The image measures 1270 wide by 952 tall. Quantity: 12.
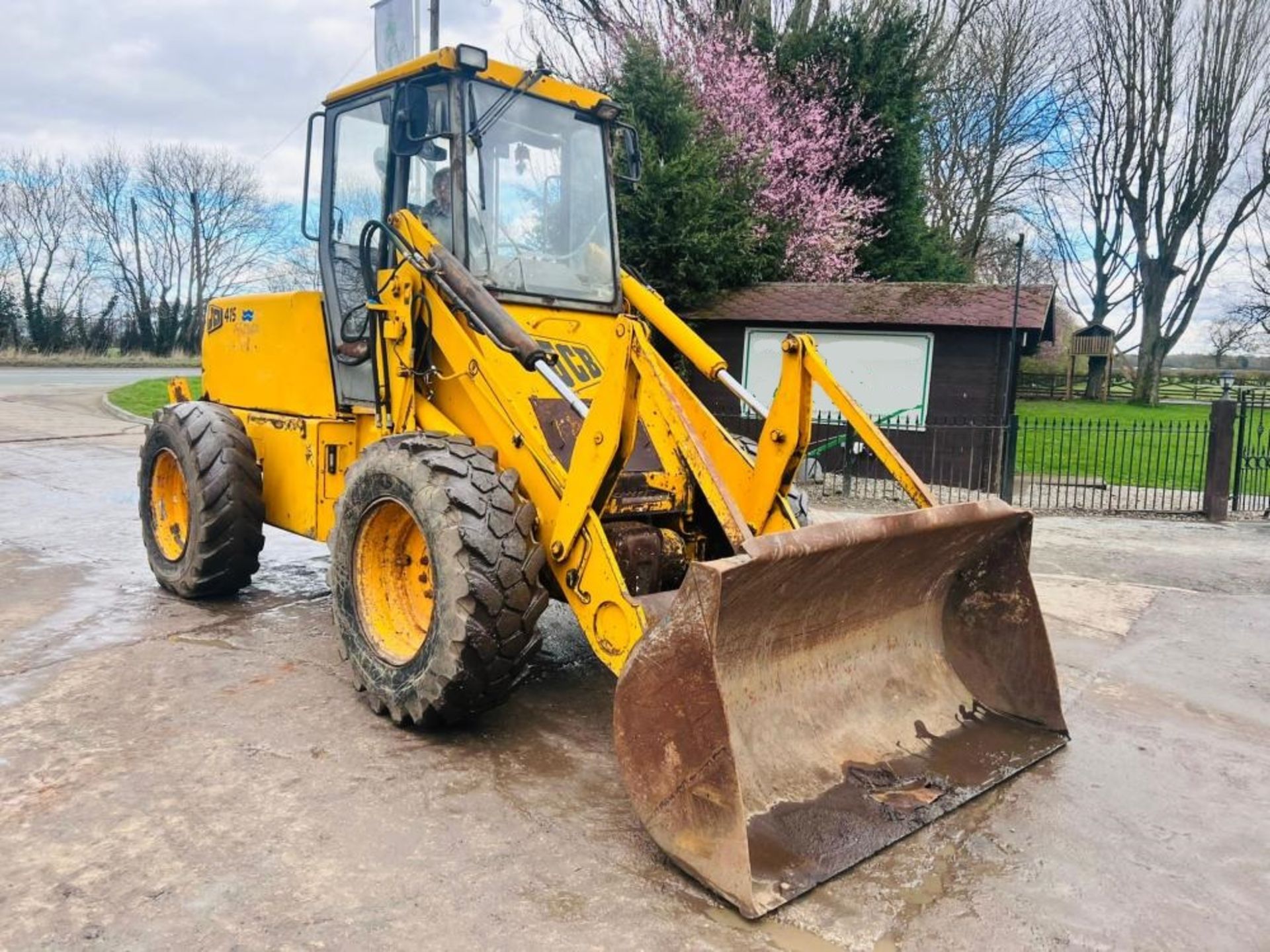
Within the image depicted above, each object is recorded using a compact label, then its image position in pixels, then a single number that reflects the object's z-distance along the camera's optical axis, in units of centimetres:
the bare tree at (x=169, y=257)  4066
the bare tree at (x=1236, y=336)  4159
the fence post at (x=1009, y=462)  1183
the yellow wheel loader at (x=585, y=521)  306
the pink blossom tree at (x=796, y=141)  1808
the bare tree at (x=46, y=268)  3712
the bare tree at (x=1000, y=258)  3403
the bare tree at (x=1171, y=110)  2711
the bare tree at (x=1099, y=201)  2908
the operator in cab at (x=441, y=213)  459
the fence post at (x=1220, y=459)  1097
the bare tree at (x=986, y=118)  2705
